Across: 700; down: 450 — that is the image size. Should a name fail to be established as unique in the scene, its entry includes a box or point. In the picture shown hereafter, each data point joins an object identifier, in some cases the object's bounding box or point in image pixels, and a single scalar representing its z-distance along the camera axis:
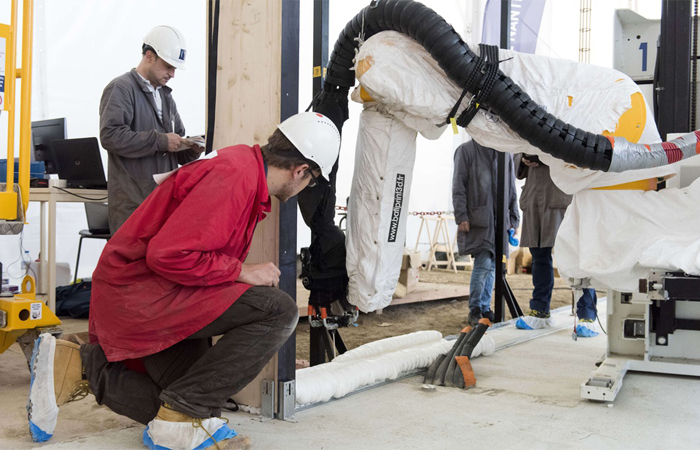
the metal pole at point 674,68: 3.02
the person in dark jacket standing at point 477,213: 4.67
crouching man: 1.70
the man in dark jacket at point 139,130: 2.85
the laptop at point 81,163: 3.70
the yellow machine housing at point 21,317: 2.41
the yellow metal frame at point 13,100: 2.37
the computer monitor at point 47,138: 4.21
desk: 3.39
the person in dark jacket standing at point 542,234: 4.14
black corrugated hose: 2.32
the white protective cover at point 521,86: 2.44
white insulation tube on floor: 2.38
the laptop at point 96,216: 5.04
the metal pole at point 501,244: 4.69
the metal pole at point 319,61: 3.03
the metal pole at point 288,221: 2.19
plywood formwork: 2.21
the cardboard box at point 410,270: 5.70
